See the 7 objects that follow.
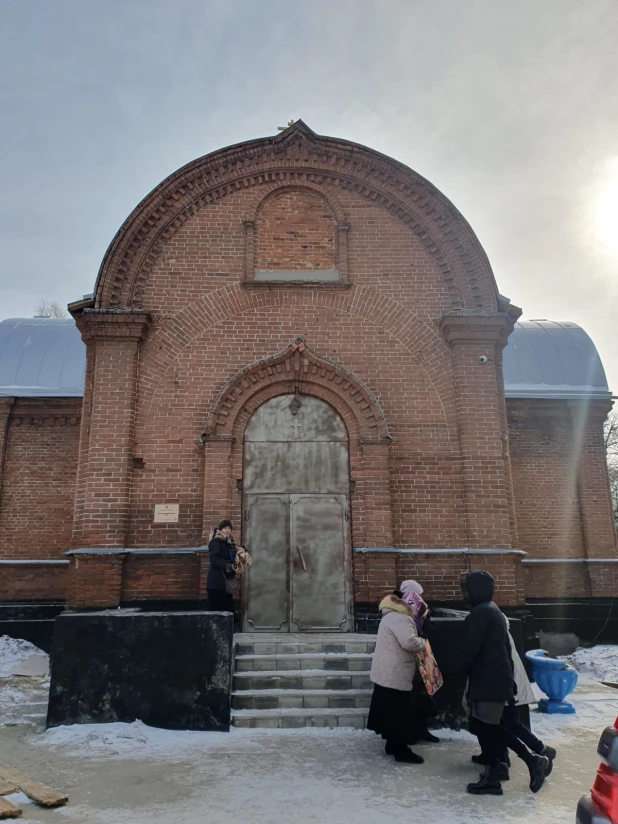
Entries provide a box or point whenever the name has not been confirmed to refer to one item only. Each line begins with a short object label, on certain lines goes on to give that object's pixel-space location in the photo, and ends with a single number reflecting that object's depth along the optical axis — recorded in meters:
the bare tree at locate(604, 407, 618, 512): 24.14
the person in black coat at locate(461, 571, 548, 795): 4.86
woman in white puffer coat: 5.64
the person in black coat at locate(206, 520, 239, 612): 7.76
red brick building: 8.92
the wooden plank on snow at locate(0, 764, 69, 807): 4.53
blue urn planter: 7.36
